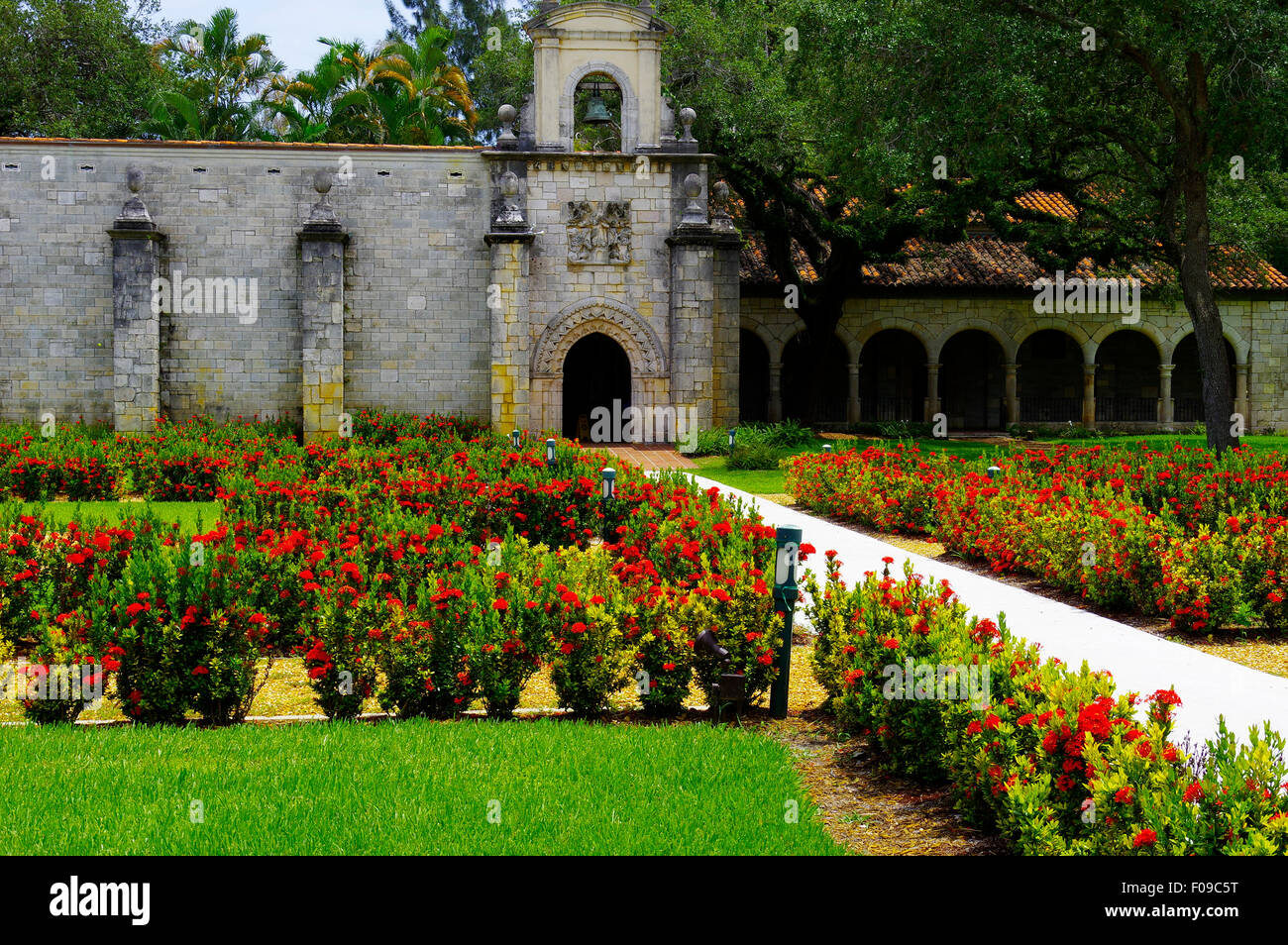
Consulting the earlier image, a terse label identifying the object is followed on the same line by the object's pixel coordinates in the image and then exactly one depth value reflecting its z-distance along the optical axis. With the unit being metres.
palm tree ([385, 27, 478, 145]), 33.00
